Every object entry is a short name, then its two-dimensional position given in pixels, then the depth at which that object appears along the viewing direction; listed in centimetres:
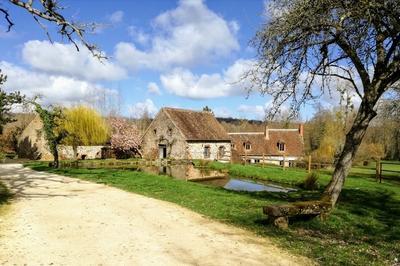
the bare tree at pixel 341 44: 973
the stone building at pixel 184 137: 4309
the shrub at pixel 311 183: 2220
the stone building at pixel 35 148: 4062
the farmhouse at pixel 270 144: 5247
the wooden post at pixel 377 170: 2419
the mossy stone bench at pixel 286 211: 927
